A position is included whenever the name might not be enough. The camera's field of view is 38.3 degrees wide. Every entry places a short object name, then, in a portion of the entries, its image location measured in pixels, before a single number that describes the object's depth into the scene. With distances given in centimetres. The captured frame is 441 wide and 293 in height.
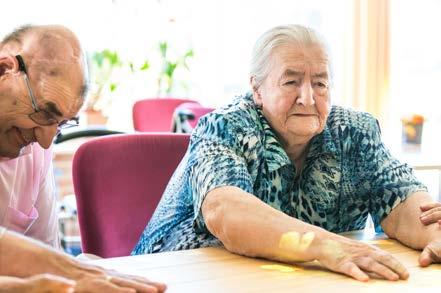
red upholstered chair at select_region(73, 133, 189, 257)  184
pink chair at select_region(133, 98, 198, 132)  406
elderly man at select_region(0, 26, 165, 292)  111
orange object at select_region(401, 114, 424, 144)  398
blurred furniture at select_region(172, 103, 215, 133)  339
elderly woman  164
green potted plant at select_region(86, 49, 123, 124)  449
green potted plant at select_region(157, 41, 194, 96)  461
